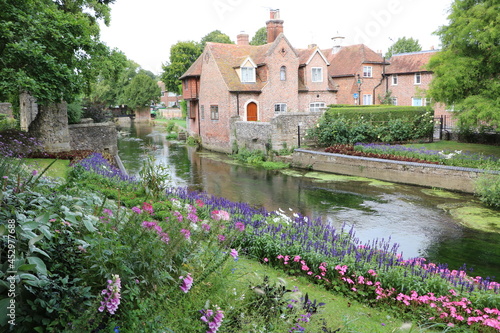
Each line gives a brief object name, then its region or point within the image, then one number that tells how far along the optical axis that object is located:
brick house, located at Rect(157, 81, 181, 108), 108.38
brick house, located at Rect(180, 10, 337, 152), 32.47
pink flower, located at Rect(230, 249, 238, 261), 4.48
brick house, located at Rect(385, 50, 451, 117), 42.69
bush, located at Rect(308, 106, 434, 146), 25.85
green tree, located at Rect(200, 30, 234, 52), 67.75
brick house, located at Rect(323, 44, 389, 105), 43.25
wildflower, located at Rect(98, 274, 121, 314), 3.12
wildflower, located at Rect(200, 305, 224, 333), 3.56
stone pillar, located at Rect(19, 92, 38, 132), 26.55
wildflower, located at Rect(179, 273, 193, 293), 3.73
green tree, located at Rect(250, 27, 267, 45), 75.44
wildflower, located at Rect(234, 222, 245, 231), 4.64
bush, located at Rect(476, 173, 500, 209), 14.38
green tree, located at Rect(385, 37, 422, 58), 80.13
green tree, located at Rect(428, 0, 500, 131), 17.16
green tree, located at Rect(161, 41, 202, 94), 56.88
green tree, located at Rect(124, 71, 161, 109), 71.31
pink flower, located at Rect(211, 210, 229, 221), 4.98
